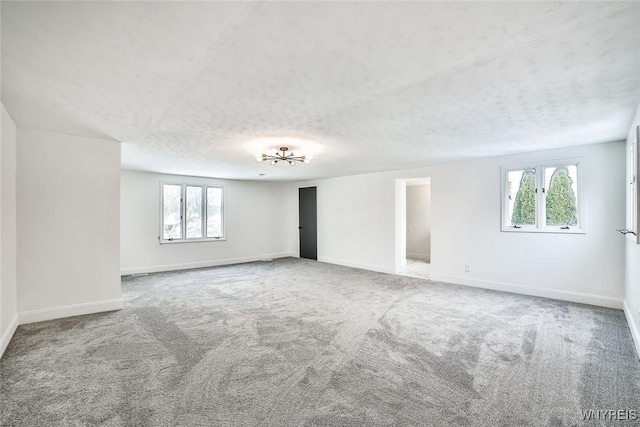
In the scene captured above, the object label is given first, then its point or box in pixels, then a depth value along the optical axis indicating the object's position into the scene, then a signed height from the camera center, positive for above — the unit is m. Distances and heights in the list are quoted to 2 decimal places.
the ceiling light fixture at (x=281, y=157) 4.45 +0.85
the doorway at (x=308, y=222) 8.79 -0.22
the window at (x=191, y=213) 7.32 +0.06
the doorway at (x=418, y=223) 8.73 -0.28
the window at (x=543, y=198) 4.57 +0.22
